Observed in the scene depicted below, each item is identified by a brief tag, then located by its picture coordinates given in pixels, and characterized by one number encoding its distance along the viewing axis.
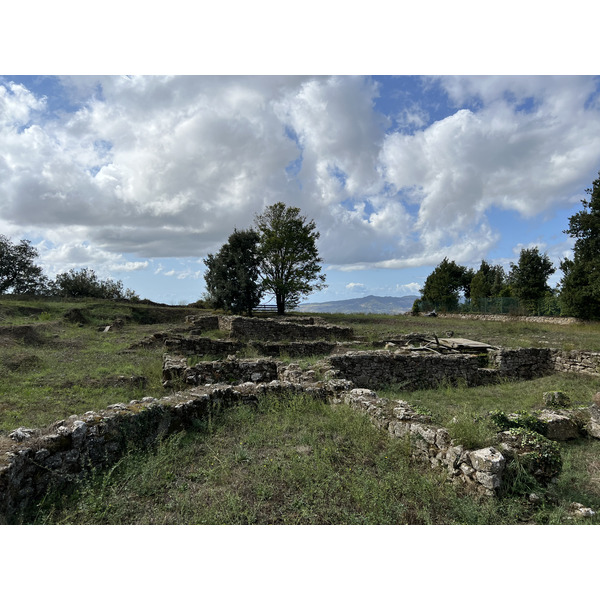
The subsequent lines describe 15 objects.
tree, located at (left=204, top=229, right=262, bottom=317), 33.62
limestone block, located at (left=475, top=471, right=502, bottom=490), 3.93
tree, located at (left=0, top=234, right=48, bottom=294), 36.22
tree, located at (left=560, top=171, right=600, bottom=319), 30.36
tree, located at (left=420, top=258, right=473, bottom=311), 54.61
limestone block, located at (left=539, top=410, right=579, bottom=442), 6.27
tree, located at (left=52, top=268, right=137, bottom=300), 34.75
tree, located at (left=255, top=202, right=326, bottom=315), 37.19
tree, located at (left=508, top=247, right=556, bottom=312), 41.28
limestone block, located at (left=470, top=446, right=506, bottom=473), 3.97
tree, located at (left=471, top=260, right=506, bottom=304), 57.31
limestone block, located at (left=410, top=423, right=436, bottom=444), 4.96
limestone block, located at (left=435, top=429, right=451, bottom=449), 4.73
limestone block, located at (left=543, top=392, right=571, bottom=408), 8.28
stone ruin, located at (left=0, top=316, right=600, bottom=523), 4.12
